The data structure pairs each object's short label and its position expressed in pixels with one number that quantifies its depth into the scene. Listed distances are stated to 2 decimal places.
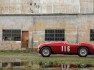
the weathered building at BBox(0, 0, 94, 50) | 37.31
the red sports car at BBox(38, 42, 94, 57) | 26.38
